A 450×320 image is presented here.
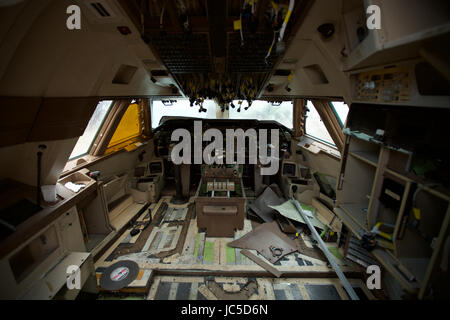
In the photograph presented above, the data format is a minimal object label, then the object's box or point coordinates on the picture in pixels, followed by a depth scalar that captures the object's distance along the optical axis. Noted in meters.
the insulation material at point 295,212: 3.60
